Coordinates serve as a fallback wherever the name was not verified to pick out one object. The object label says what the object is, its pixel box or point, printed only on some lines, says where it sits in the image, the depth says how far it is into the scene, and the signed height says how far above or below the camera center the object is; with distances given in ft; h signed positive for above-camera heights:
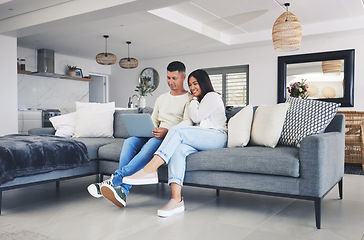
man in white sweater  8.13 -0.81
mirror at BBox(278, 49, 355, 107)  20.54 +2.35
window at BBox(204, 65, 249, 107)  25.23 +2.14
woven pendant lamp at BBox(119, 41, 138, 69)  23.31 +3.38
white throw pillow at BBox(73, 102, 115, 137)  12.25 -0.35
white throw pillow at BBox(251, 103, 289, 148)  8.61 -0.39
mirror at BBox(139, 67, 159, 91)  29.01 +3.03
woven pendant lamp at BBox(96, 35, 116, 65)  21.68 +3.44
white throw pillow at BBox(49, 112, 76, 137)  12.52 -0.51
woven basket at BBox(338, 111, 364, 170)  16.25 -1.33
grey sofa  6.94 -1.36
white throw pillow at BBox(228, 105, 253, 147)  8.81 -0.47
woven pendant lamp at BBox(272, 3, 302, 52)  15.29 +3.73
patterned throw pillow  8.35 -0.23
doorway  32.12 +2.19
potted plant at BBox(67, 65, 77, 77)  27.22 +3.27
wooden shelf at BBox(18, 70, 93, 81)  24.13 +2.77
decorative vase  18.32 +0.47
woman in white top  7.91 -0.71
